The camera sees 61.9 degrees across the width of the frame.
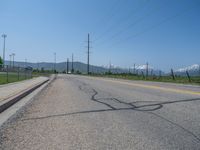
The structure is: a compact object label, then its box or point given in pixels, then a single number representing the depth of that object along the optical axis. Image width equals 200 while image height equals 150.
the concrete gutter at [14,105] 4.70
